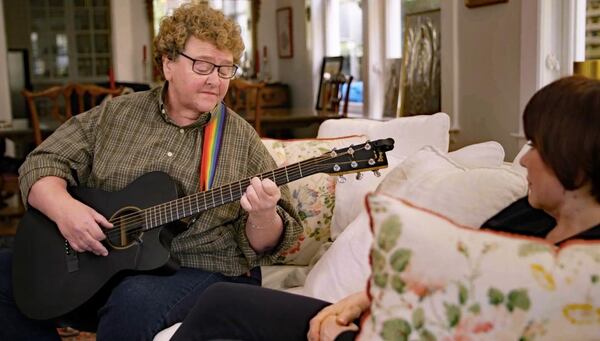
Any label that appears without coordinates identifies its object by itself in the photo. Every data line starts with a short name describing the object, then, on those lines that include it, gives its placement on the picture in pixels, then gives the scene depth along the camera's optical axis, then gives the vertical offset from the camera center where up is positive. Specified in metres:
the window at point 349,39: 5.89 +0.33
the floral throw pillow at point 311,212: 2.22 -0.38
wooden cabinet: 7.27 -0.14
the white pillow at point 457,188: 1.50 -0.23
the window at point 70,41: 8.26 +0.50
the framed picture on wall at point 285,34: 7.19 +0.45
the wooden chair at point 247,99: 4.58 -0.11
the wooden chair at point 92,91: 4.64 -0.03
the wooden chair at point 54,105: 4.22 -0.10
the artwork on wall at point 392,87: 5.02 -0.06
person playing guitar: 1.82 -0.23
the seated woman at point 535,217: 1.03 -0.23
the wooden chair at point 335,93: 5.39 -0.10
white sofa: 1.54 -0.25
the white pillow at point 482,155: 1.86 -0.20
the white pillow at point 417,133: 2.17 -0.16
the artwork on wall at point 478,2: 3.75 +0.37
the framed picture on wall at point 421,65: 4.45 +0.07
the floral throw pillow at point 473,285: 0.91 -0.25
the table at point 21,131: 4.23 -0.24
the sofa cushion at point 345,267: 1.66 -0.42
